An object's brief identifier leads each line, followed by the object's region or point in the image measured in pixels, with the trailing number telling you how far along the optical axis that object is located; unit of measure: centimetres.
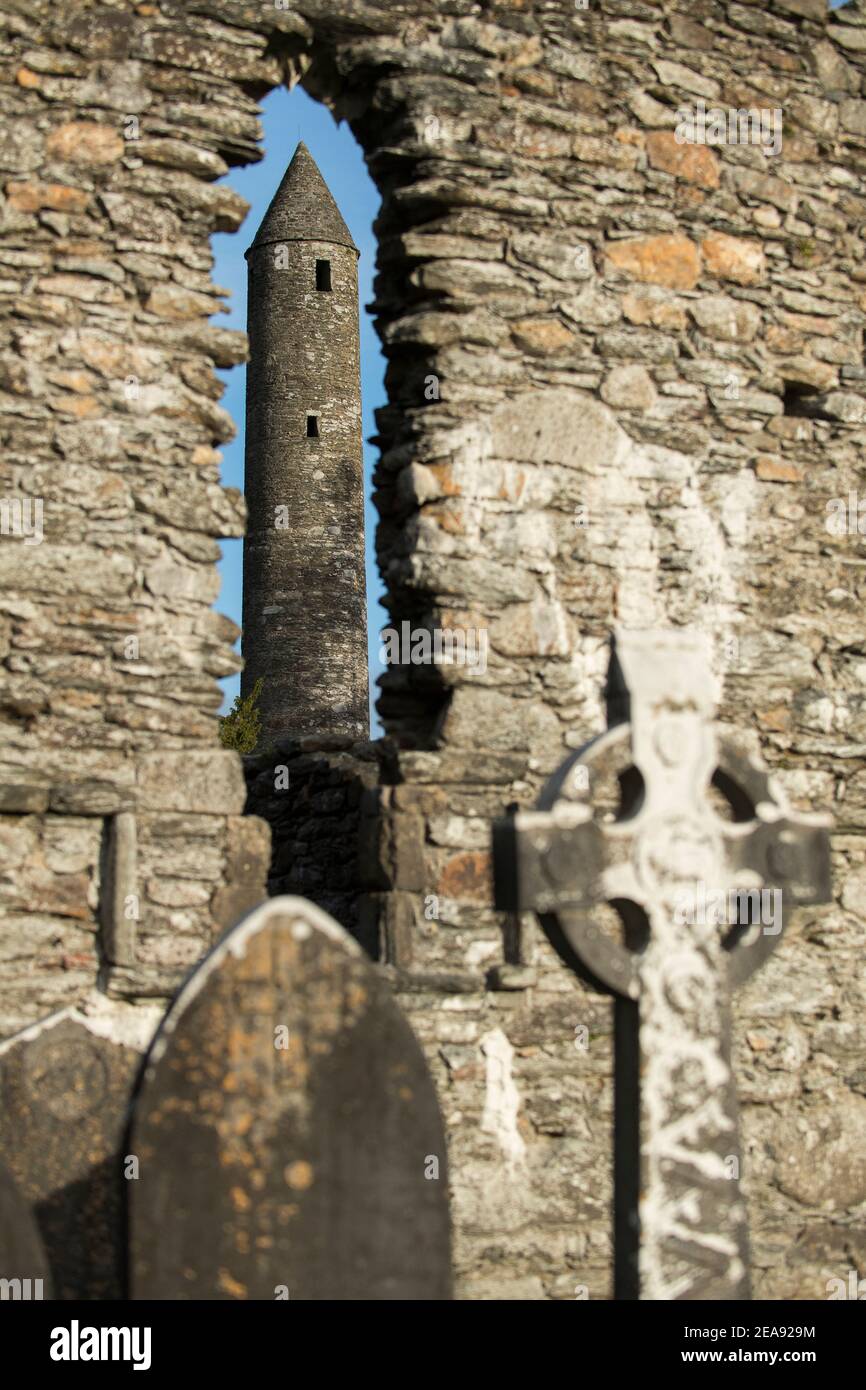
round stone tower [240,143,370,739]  2567
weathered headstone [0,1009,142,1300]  384
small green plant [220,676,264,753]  2288
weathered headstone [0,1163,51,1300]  298
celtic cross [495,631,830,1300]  346
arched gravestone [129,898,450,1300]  312
